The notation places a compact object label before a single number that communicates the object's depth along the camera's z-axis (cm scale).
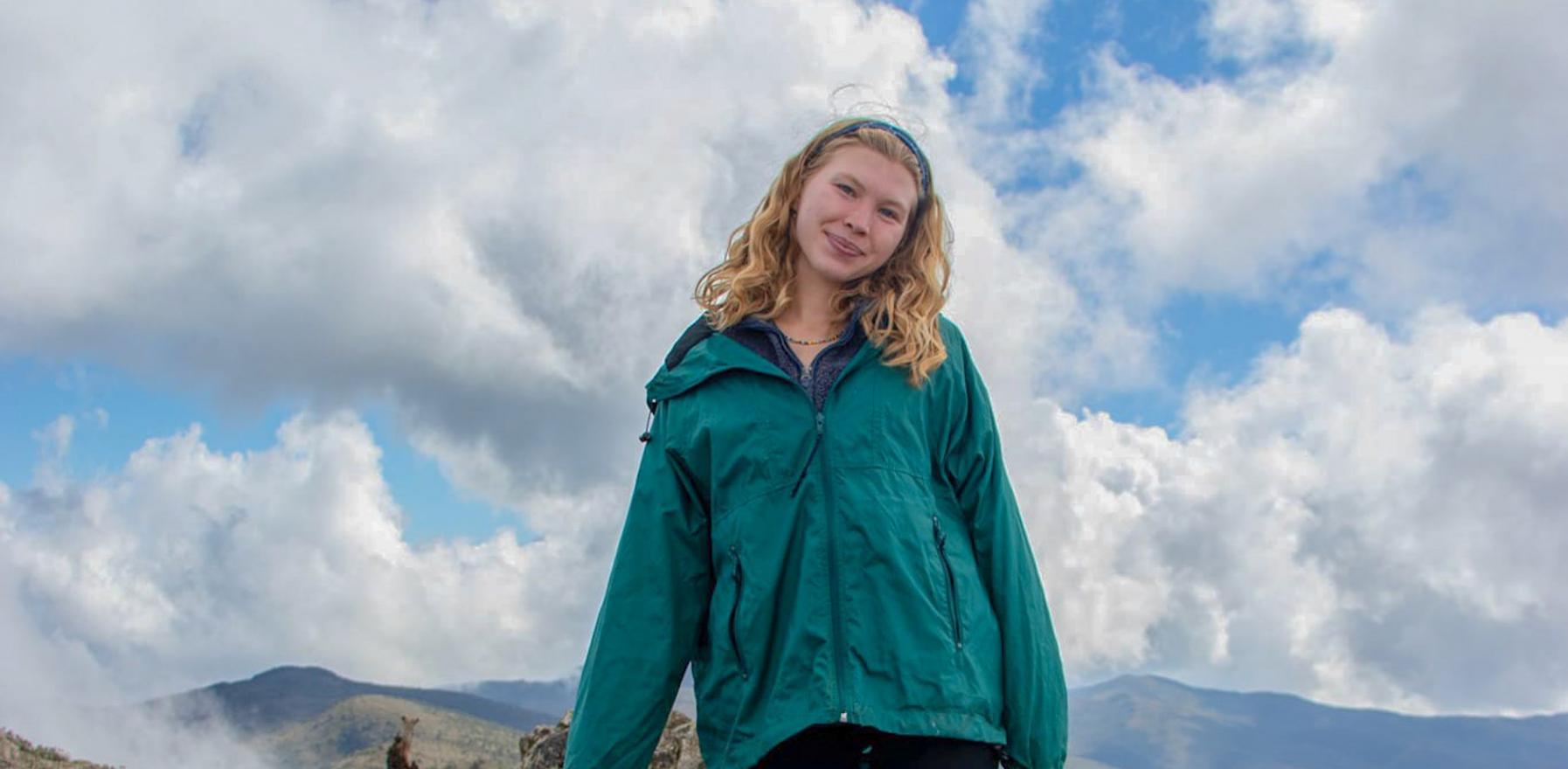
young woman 362
